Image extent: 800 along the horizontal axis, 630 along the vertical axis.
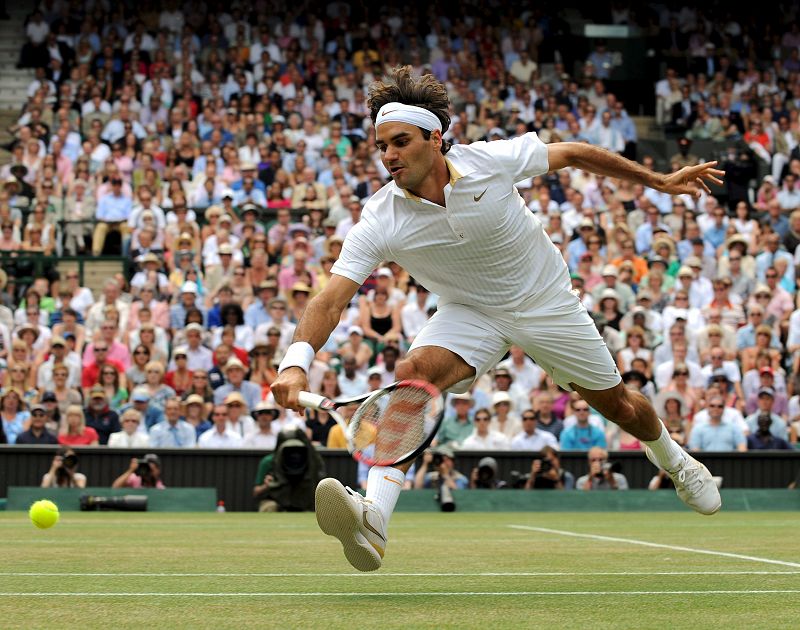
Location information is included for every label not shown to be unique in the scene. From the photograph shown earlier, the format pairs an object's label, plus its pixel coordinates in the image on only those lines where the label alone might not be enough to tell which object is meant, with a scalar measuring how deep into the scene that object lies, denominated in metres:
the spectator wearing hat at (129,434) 15.00
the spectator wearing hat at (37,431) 14.89
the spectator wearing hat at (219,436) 15.19
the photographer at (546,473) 14.79
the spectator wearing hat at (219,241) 18.56
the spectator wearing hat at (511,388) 16.11
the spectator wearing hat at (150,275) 17.84
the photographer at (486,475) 14.77
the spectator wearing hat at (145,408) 15.66
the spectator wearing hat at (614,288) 17.70
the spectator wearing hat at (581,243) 18.97
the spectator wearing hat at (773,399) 16.42
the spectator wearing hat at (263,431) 15.24
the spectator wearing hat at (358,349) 16.42
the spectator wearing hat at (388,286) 17.45
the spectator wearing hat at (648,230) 19.73
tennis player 6.04
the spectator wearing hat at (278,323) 16.81
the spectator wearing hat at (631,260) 18.61
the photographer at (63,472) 14.27
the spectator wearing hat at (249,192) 20.52
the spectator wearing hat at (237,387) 15.87
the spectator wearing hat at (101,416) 15.38
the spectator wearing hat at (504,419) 15.70
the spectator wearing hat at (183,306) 17.19
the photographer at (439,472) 14.56
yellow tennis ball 9.84
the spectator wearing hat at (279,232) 19.22
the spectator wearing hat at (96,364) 16.23
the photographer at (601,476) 14.83
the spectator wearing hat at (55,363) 16.06
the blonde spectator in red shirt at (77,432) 15.05
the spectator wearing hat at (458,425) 15.70
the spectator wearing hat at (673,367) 16.58
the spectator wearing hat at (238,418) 15.34
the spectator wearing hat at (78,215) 19.78
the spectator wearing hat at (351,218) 19.12
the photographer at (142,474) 14.44
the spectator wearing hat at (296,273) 17.77
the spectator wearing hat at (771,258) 18.89
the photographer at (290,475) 13.94
